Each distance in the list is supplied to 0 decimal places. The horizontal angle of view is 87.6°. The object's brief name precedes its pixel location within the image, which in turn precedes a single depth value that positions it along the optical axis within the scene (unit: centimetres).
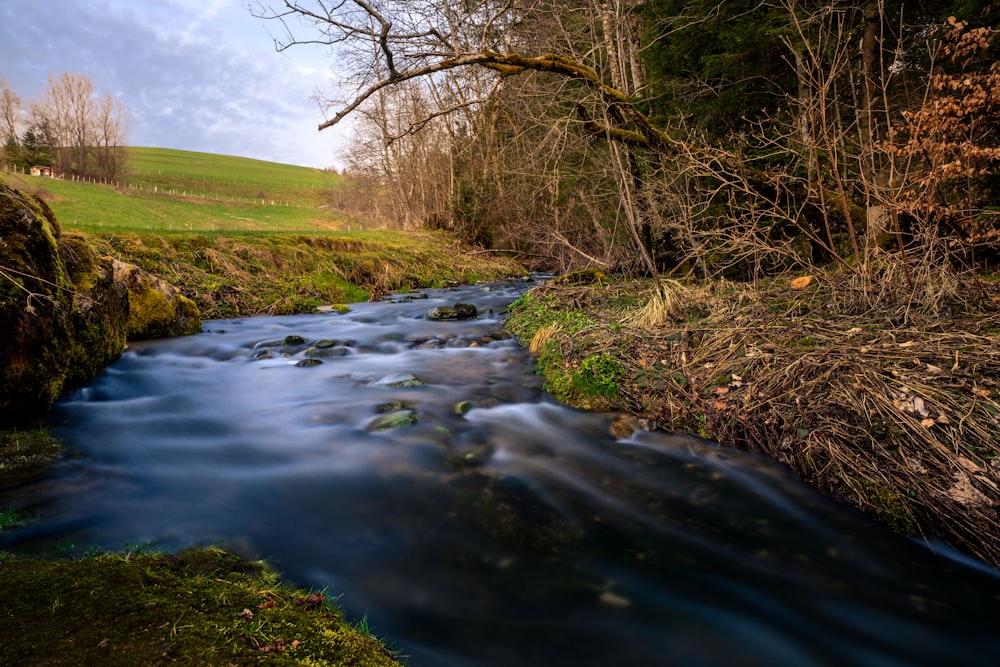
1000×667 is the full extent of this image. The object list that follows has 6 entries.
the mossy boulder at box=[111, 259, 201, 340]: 751
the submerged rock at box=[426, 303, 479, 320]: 1038
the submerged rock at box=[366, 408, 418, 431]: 479
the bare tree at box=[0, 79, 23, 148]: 4991
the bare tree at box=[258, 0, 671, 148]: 640
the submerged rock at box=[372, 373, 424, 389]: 613
